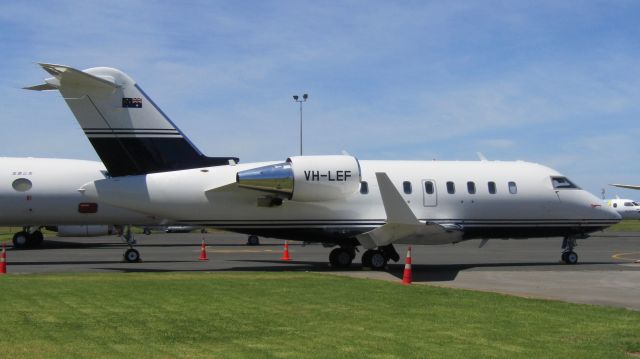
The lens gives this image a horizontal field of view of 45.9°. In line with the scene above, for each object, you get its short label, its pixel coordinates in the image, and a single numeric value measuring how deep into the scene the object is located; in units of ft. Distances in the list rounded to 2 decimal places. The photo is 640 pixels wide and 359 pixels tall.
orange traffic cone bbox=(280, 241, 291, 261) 88.63
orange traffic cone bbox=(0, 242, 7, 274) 63.82
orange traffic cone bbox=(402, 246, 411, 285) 55.98
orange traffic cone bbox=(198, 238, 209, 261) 88.49
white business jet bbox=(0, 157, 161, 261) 98.89
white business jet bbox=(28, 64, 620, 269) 67.05
